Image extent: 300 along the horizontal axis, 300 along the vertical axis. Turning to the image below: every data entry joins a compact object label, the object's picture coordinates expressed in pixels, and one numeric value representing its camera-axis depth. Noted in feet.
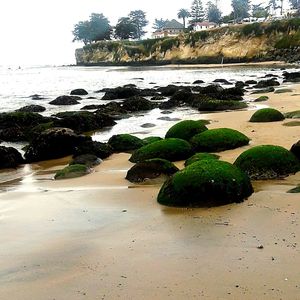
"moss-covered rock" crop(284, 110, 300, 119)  46.60
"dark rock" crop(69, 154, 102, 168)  32.65
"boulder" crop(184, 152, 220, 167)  27.89
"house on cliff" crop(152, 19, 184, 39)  419.95
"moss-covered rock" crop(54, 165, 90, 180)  29.32
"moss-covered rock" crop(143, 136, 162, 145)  38.21
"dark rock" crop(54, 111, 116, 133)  52.06
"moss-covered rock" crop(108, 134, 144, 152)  38.42
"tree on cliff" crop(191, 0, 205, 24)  426.18
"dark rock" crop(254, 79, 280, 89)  100.37
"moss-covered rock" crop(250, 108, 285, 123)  45.29
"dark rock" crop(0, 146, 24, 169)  34.71
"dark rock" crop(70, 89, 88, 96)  106.07
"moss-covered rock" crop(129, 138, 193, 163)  31.78
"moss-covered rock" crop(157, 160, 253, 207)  20.04
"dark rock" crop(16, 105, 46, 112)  74.96
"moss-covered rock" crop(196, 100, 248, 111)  62.59
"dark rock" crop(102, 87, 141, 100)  91.91
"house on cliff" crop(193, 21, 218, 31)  402.52
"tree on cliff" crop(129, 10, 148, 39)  431.43
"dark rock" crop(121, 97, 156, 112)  71.46
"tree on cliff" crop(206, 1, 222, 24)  426.51
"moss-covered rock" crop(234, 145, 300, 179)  24.79
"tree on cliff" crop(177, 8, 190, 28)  434.71
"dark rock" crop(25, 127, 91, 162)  37.45
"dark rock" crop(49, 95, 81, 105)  85.05
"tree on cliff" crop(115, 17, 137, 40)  418.31
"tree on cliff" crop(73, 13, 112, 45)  451.94
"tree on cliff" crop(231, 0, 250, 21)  393.29
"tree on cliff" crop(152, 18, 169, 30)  528.05
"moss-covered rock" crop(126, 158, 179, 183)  26.11
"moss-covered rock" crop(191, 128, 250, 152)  34.12
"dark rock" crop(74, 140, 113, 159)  35.73
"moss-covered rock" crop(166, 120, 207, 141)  38.83
